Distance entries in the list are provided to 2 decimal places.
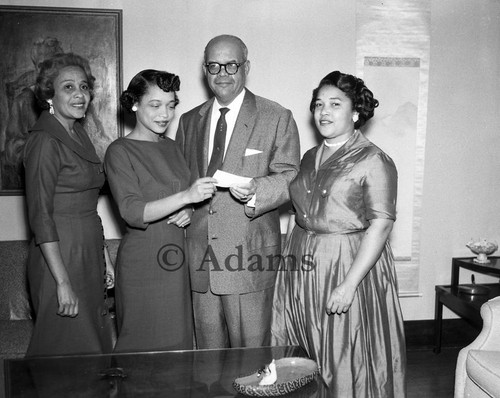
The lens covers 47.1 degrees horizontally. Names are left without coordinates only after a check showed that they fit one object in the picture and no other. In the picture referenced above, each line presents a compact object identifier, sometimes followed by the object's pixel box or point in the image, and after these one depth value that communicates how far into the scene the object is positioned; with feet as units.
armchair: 8.45
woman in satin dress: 8.14
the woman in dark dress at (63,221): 8.27
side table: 12.17
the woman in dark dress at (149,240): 8.50
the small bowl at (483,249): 12.96
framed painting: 12.16
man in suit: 8.84
